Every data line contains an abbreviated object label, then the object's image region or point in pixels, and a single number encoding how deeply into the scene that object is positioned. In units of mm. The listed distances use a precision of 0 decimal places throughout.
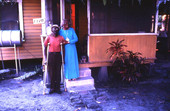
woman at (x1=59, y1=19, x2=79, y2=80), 5871
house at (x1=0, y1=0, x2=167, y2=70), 7074
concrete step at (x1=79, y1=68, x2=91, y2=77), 6620
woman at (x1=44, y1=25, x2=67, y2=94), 5547
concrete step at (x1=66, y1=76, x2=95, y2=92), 6098
